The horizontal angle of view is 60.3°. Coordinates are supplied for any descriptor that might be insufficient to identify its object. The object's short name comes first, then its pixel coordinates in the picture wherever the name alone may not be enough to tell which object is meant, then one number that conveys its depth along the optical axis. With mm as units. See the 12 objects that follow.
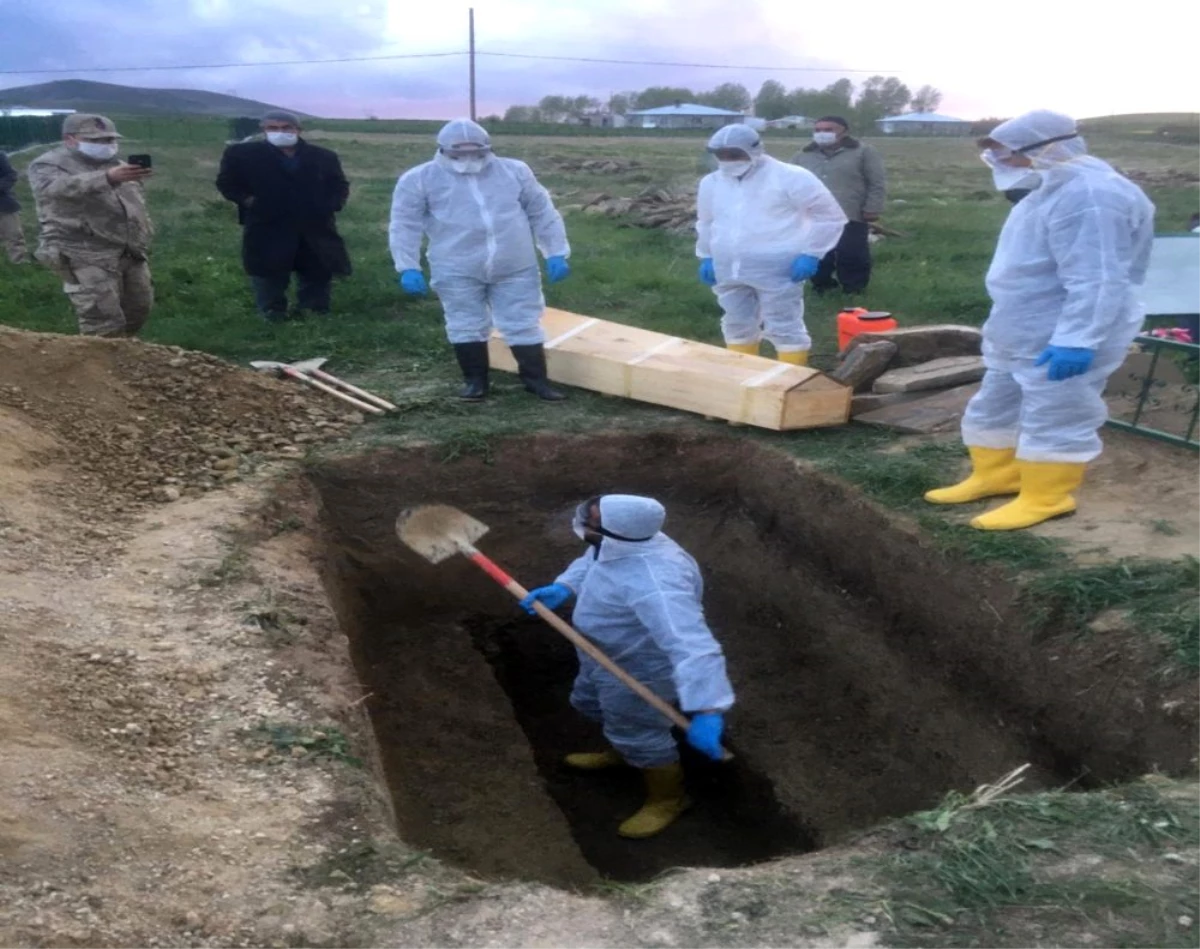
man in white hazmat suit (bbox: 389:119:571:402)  6004
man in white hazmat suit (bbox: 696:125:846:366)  6289
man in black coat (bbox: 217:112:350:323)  7855
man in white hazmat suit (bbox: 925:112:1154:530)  4039
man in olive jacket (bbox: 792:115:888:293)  9062
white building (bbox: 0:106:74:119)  23375
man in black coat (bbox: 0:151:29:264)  10758
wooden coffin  5875
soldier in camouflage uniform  6574
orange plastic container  7262
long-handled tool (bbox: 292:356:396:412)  6391
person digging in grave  3729
